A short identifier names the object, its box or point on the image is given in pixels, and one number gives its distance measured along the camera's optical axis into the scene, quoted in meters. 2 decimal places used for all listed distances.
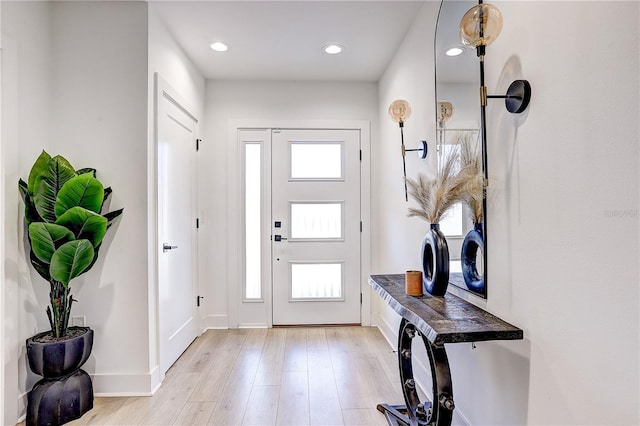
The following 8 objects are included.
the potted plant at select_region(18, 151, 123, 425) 1.86
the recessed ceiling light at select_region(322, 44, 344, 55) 2.83
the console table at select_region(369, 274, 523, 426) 1.21
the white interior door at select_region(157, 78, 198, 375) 2.48
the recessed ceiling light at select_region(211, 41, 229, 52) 2.80
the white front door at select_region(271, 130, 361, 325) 3.55
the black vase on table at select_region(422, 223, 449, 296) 1.56
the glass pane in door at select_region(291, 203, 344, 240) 3.57
